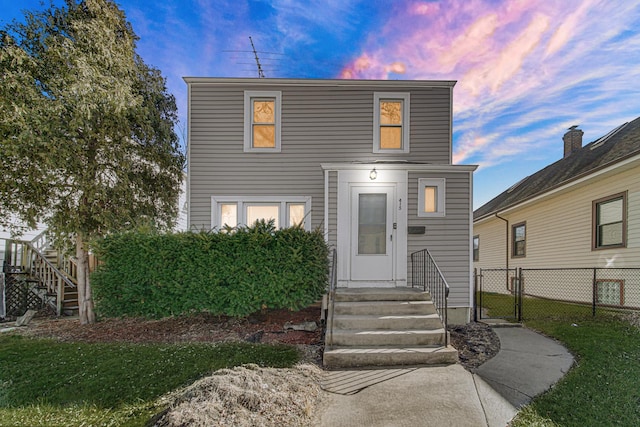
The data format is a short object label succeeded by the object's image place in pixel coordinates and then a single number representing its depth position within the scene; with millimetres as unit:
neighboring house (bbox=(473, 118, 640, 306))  7055
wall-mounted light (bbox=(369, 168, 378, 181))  6160
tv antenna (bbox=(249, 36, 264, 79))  8683
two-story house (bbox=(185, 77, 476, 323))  6969
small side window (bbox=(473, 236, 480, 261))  15086
